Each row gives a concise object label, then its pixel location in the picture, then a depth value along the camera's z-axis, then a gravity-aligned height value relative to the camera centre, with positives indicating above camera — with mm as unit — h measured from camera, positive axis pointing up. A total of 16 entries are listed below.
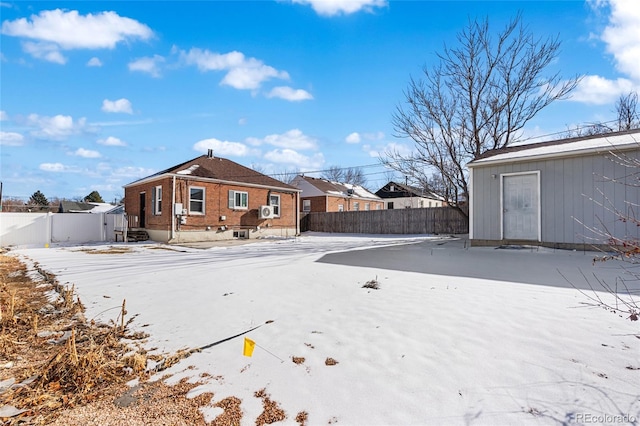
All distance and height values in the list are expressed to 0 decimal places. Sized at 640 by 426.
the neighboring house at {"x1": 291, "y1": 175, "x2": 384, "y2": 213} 30125 +2083
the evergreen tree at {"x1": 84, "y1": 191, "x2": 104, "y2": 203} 49031 +3224
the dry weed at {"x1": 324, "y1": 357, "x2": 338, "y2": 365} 2666 -1175
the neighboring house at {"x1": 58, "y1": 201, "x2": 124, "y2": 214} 34981 +1374
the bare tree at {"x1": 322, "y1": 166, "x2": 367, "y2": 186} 52281 +6820
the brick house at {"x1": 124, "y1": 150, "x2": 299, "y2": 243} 15754 +850
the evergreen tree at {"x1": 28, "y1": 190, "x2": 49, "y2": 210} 45688 +2860
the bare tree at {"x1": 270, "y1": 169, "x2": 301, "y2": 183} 49006 +6219
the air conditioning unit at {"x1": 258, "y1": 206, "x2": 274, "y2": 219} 18594 +374
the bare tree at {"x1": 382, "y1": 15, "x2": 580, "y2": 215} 15125 +5671
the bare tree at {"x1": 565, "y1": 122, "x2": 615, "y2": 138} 16127 +4650
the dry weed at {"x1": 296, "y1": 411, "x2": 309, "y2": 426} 1955 -1215
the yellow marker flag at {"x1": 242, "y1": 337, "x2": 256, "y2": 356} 2754 -1082
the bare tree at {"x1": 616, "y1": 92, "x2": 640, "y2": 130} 19516 +6471
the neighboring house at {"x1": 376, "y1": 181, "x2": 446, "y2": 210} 40525 +2366
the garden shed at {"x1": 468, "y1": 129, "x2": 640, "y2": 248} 8184 +705
